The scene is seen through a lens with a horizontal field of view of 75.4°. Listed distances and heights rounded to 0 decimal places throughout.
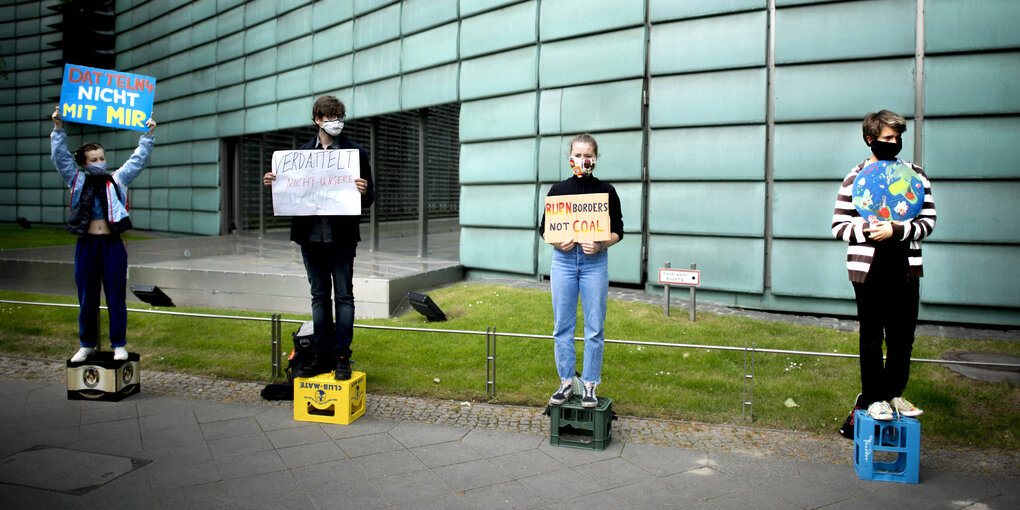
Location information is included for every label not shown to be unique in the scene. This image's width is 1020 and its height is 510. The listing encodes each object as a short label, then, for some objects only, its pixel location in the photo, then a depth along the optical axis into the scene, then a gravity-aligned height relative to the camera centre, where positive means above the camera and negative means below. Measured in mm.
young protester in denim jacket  5785 +54
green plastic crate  4742 -1324
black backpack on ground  5754 -1083
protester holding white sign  5387 +195
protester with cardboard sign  4836 -69
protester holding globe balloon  4359 +4
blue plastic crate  4172 -1280
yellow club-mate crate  5281 -1324
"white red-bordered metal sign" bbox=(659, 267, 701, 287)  8547 -442
